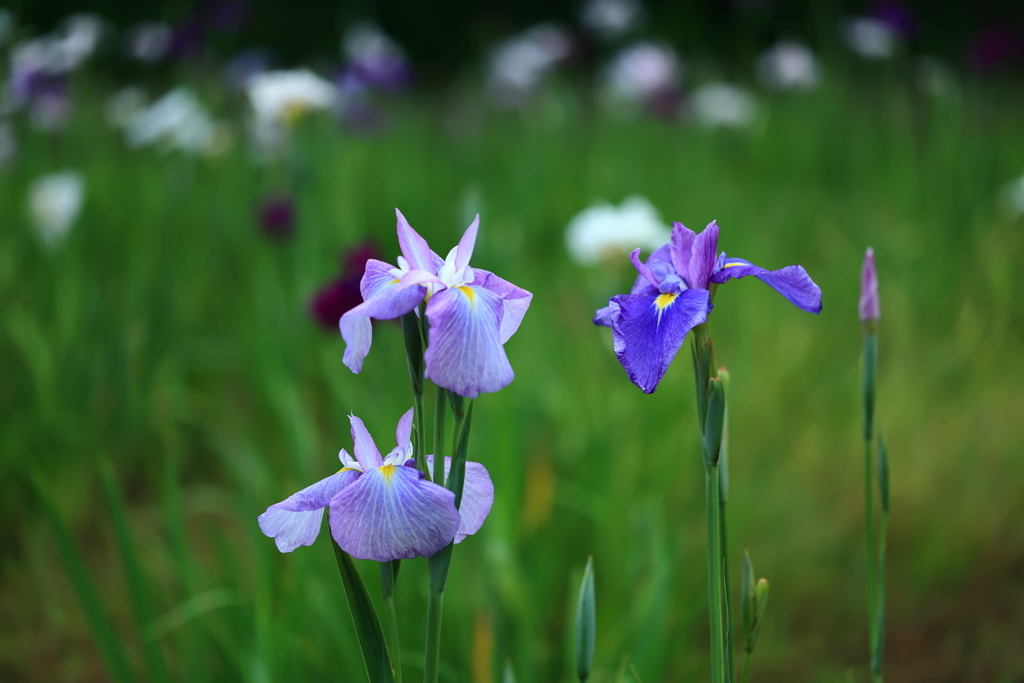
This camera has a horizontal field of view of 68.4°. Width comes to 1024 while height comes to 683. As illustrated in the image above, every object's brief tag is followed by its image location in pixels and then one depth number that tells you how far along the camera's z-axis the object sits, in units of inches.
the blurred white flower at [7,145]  127.0
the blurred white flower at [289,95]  90.4
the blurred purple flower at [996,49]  153.6
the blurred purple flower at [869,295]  30.0
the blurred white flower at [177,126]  117.9
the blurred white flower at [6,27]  103.9
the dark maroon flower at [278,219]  85.7
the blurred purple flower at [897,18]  145.2
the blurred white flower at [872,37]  163.6
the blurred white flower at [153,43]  149.6
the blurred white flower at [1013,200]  92.1
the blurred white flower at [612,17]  224.2
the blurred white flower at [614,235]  76.0
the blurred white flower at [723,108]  161.9
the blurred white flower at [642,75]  167.3
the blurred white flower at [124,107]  160.6
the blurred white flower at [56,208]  98.7
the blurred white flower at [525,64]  195.3
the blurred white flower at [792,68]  174.9
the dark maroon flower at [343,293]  58.4
